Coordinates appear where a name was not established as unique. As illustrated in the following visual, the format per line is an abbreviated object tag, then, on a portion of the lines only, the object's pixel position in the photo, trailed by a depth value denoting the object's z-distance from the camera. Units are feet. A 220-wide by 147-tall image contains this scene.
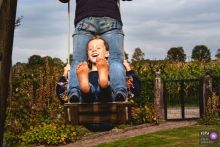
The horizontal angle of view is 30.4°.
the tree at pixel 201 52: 99.70
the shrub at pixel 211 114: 45.09
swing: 12.46
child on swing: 11.86
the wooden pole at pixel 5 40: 16.11
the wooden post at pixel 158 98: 48.03
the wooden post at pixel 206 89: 48.19
